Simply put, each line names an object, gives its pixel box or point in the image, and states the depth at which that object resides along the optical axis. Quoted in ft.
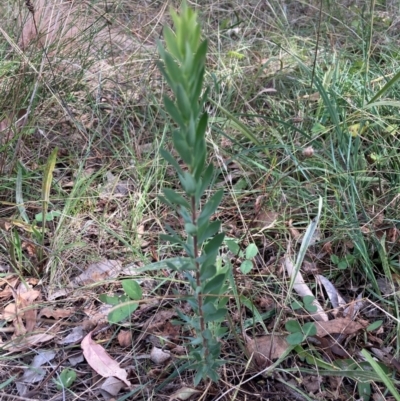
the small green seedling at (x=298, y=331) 1.43
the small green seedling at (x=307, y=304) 1.53
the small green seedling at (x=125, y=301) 1.50
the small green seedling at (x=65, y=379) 1.43
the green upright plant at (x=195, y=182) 0.91
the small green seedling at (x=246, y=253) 1.60
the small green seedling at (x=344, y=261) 1.65
